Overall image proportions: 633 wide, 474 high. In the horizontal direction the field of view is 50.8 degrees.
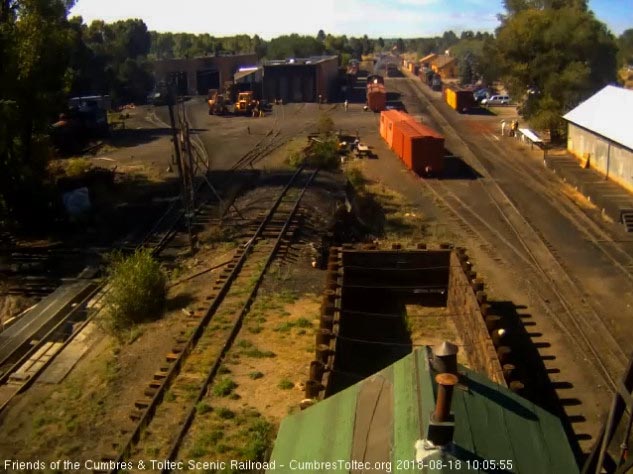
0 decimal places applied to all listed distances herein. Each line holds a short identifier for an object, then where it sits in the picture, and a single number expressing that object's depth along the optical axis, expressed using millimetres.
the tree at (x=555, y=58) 38094
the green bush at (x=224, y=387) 10680
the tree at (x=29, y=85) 22381
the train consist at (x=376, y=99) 54656
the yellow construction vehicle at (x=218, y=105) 53281
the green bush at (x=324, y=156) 30264
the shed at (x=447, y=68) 99250
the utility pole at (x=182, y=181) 18047
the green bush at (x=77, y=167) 29703
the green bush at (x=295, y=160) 30644
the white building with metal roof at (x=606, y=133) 26484
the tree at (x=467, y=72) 84125
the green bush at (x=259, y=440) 8883
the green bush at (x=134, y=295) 14305
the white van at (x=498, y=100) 59875
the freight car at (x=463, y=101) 53781
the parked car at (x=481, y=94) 62400
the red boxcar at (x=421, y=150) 29734
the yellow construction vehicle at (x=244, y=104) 53219
